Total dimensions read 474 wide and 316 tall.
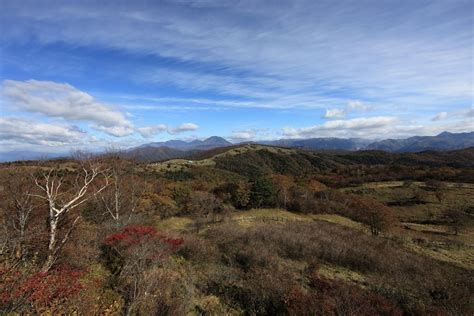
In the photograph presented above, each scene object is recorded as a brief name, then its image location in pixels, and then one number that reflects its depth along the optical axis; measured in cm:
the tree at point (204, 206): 3408
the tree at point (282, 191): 4821
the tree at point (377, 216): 3250
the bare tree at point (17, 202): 1542
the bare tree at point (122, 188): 2511
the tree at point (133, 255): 1085
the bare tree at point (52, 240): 1187
